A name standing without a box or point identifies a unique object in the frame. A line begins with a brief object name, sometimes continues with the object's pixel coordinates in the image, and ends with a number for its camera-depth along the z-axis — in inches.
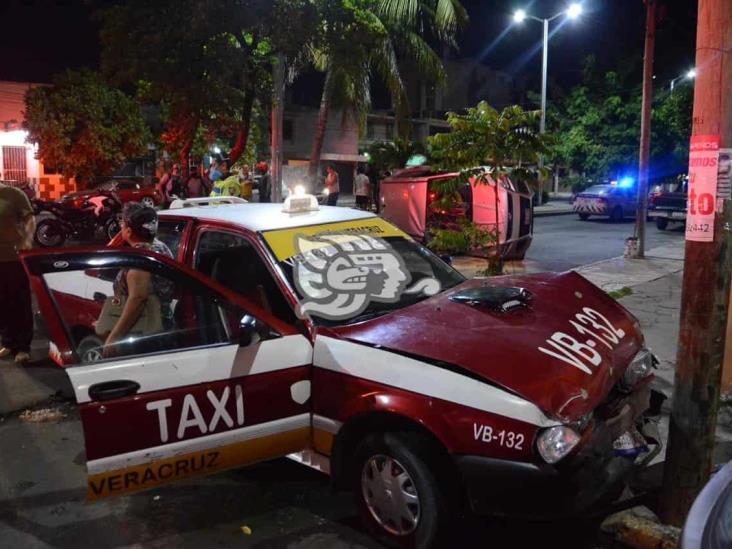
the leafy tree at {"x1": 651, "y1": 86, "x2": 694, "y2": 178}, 1053.2
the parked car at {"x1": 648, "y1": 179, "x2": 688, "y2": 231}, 813.2
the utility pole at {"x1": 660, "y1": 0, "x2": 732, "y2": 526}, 124.2
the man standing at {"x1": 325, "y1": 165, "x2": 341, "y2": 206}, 711.1
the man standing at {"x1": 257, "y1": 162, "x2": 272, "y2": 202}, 678.3
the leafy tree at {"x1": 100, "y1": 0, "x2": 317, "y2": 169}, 442.6
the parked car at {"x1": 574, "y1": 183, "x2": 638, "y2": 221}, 941.2
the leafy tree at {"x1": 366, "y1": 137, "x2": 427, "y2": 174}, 934.4
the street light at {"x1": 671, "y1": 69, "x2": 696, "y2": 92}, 1051.4
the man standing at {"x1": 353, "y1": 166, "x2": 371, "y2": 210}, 793.6
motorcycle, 559.5
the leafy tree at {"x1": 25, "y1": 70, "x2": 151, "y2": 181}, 812.0
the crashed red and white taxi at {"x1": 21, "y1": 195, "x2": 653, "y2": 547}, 118.0
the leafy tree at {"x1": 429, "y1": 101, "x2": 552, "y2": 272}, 381.1
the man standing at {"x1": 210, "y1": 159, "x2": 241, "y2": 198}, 464.4
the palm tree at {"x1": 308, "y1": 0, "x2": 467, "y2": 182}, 651.5
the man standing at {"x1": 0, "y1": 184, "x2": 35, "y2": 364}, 249.4
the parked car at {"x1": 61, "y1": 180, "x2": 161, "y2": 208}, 657.6
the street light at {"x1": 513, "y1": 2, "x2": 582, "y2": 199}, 988.6
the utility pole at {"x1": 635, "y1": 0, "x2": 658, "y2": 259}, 522.6
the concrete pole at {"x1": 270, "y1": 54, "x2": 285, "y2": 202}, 485.7
